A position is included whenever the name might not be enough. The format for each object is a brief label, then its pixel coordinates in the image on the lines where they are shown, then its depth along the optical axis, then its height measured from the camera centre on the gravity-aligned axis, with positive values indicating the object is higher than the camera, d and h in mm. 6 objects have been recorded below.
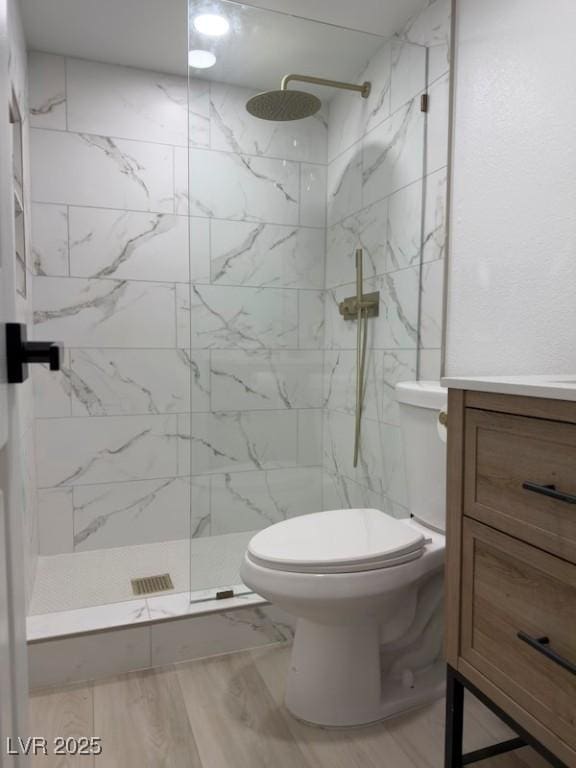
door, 537 -200
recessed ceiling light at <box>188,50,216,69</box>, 1809 +978
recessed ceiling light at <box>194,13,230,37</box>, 1772 +1082
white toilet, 1284 -614
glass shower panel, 1880 +274
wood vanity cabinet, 830 -379
